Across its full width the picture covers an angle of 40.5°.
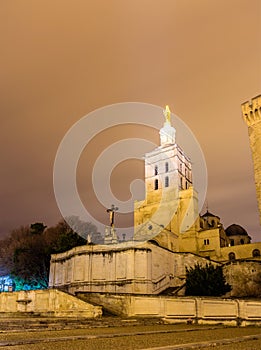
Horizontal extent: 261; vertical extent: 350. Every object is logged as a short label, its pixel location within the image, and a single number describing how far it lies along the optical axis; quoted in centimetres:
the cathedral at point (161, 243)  3469
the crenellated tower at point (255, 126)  3219
